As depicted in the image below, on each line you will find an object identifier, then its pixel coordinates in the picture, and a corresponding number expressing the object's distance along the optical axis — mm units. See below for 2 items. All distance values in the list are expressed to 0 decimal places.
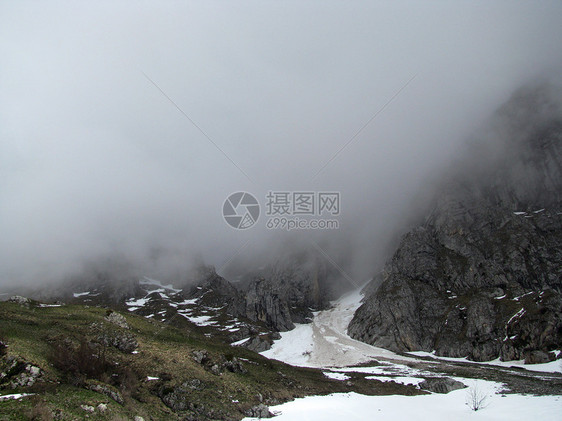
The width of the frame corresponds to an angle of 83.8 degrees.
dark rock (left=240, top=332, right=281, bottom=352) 127000
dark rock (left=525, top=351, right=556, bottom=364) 89562
